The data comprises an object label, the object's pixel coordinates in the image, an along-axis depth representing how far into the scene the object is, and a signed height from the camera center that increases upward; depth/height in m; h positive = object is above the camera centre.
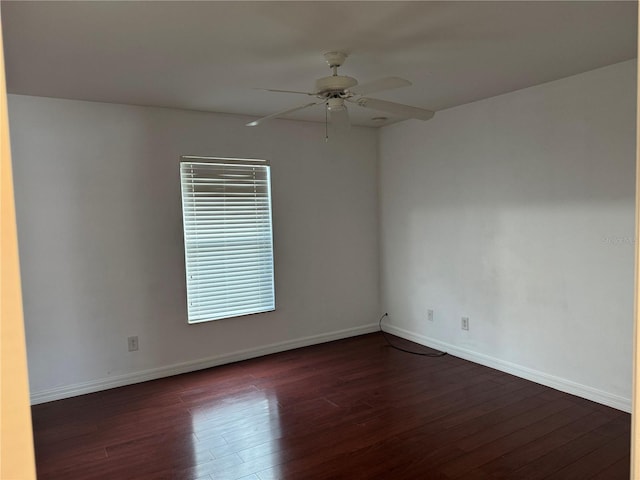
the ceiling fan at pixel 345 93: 2.32 +0.65
